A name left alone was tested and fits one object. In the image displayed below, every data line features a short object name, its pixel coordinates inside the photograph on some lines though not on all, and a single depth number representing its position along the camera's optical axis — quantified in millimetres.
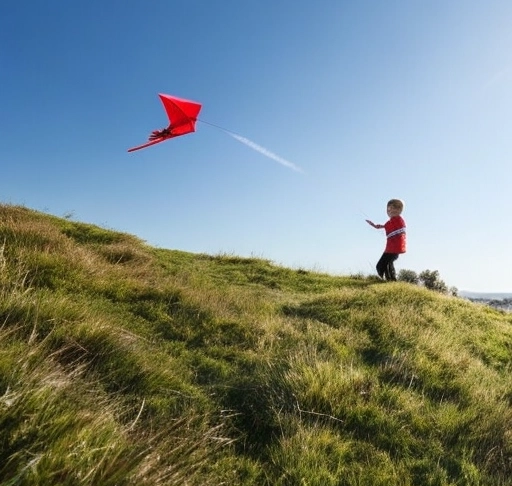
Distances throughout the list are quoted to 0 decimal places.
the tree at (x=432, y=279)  20703
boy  13734
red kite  9812
